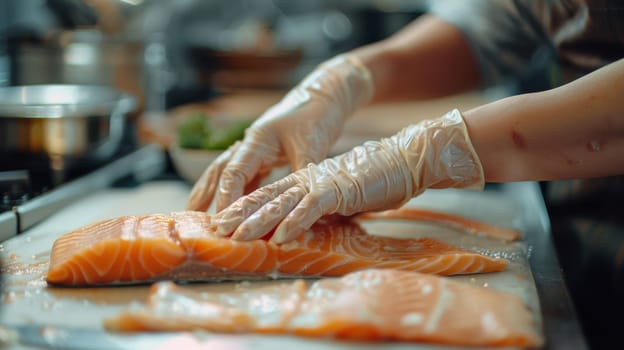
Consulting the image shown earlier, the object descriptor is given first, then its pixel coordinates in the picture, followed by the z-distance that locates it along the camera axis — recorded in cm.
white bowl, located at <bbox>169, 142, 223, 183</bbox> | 121
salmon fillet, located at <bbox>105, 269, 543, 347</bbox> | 82
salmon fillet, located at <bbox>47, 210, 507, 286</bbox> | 91
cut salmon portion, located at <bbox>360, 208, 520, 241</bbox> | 105
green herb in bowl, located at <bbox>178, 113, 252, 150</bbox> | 122
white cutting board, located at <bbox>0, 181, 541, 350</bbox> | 82
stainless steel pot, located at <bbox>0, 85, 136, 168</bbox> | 114
